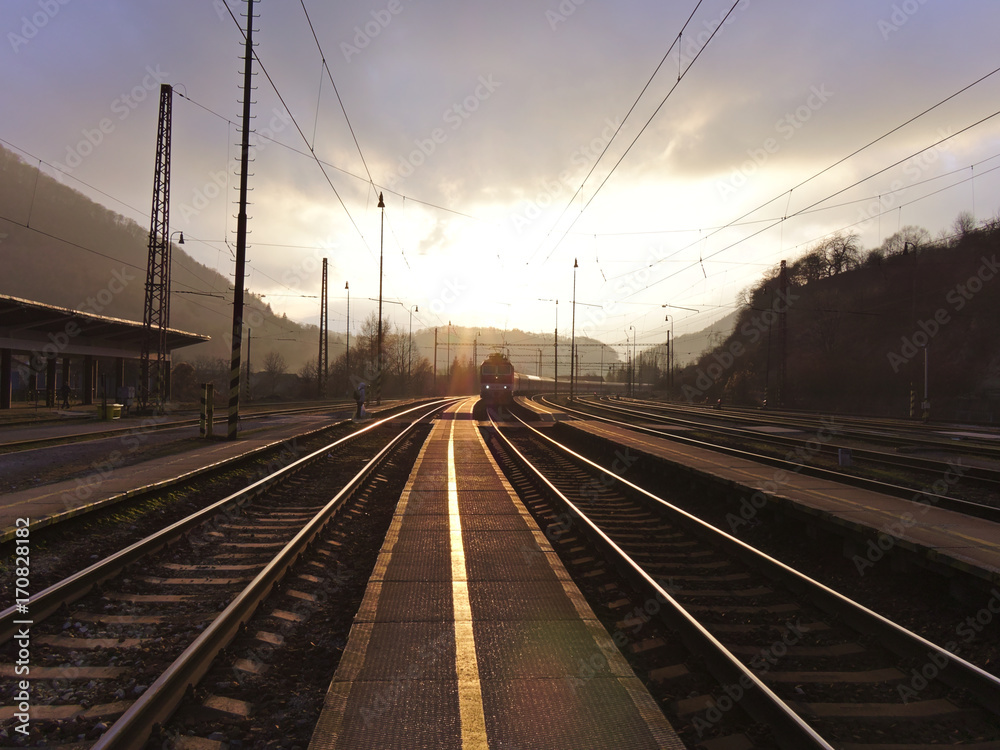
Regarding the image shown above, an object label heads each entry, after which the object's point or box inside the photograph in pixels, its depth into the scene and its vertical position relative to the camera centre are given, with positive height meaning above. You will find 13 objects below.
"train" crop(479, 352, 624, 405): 52.97 +0.38
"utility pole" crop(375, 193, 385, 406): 34.61 +9.04
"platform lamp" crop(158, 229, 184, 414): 33.36 +4.40
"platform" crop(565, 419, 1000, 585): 6.43 -1.69
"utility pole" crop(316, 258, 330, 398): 55.34 +3.60
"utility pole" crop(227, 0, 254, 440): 18.27 +4.39
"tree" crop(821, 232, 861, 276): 92.69 +20.52
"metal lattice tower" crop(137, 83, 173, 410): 30.56 +6.08
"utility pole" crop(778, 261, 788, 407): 45.22 +4.47
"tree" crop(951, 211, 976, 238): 79.49 +22.29
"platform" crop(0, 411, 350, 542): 8.23 -1.83
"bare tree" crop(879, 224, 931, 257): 89.44 +22.34
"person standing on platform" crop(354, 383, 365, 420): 31.23 -0.97
